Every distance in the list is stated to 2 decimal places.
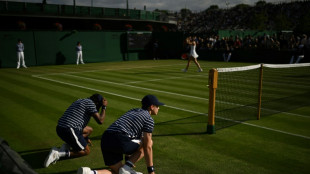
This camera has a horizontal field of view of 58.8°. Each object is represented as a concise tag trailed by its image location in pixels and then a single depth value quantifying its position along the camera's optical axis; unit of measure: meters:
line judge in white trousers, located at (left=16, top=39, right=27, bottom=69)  23.84
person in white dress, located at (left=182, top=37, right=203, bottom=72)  20.27
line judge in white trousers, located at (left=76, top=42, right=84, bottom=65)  27.78
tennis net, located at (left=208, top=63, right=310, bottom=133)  9.12
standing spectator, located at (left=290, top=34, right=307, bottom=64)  23.89
